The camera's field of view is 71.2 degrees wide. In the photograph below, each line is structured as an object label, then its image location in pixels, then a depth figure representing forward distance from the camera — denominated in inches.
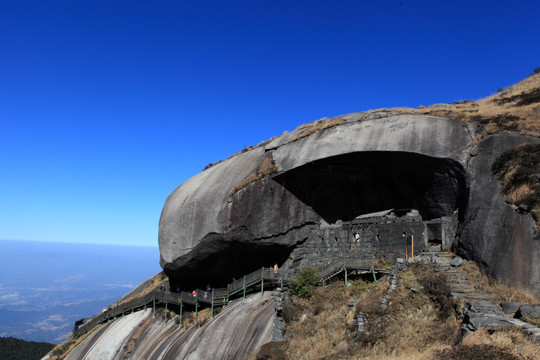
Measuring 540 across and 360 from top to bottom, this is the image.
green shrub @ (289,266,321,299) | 751.1
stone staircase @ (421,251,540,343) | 443.1
